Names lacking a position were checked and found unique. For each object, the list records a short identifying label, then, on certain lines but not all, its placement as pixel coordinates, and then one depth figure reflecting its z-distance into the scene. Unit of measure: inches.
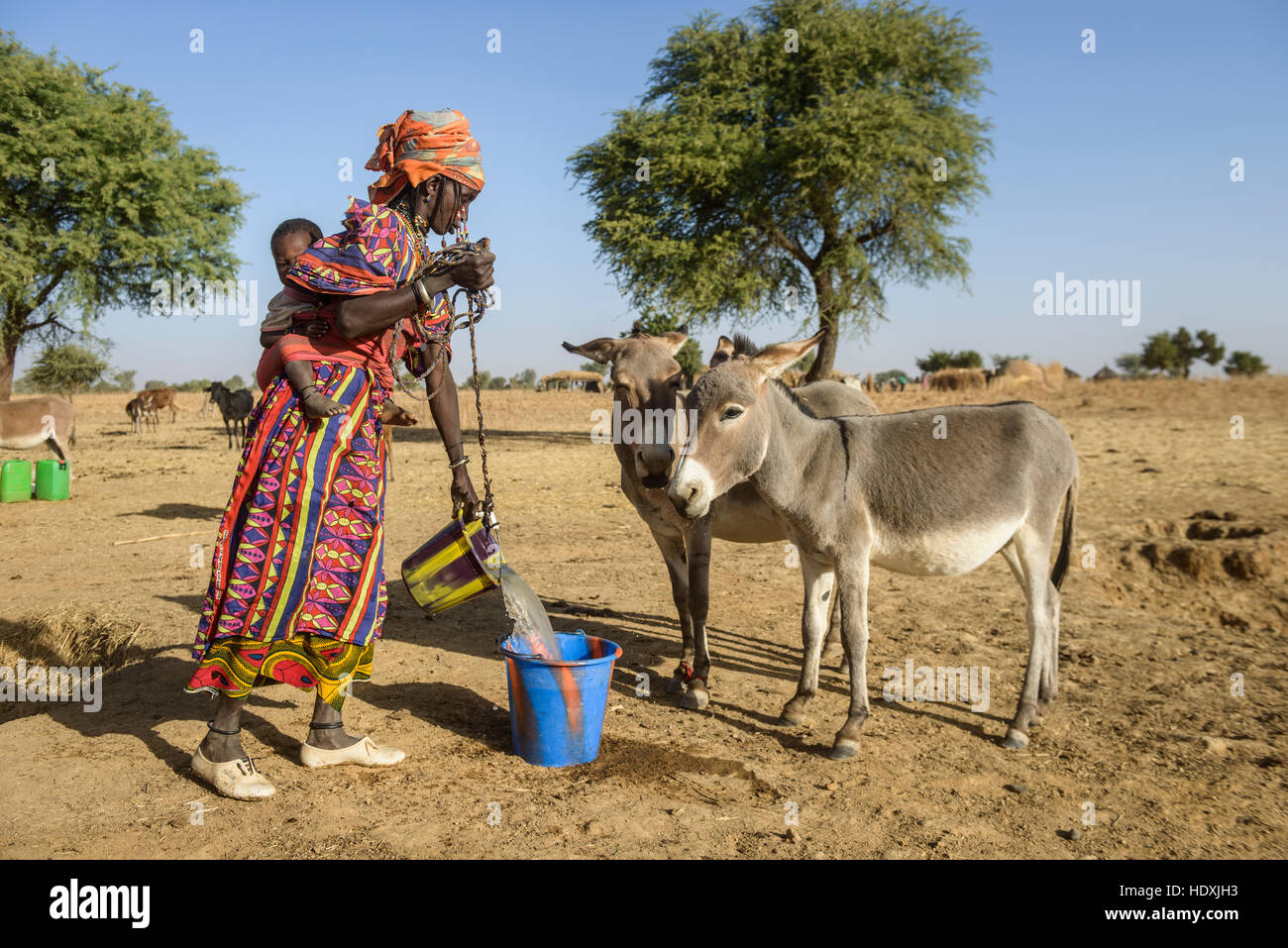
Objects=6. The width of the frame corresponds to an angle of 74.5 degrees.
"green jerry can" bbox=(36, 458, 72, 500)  507.2
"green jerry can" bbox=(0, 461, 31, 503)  490.0
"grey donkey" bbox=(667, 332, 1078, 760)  175.2
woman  140.9
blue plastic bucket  154.6
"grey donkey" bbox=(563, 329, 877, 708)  190.2
